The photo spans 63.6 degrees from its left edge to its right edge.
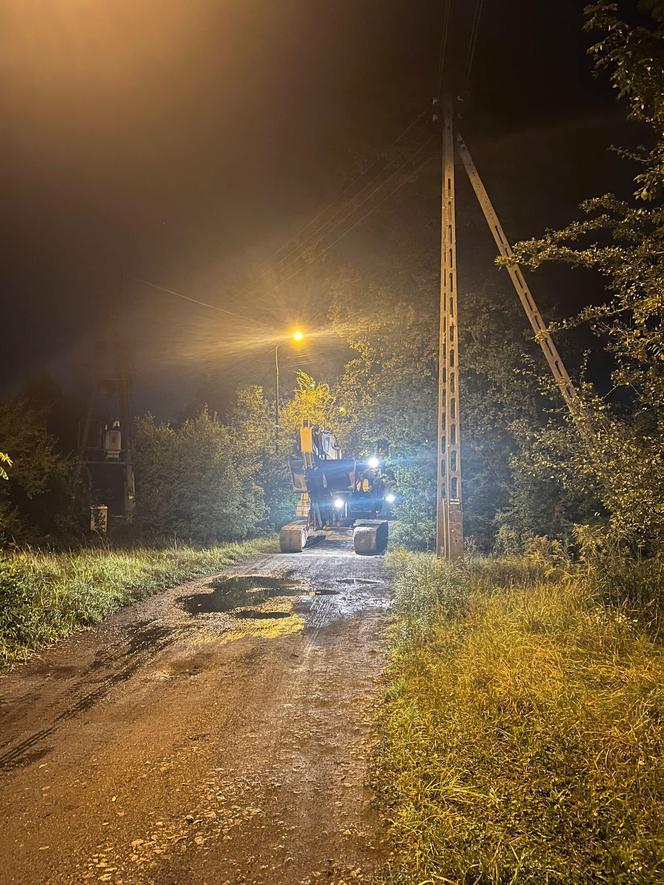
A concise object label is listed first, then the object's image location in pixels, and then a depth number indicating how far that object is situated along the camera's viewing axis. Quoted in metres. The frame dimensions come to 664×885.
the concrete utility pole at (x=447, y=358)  11.57
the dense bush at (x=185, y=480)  18.31
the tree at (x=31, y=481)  13.55
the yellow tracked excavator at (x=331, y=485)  18.41
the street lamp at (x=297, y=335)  22.28
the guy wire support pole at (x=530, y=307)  9.44
